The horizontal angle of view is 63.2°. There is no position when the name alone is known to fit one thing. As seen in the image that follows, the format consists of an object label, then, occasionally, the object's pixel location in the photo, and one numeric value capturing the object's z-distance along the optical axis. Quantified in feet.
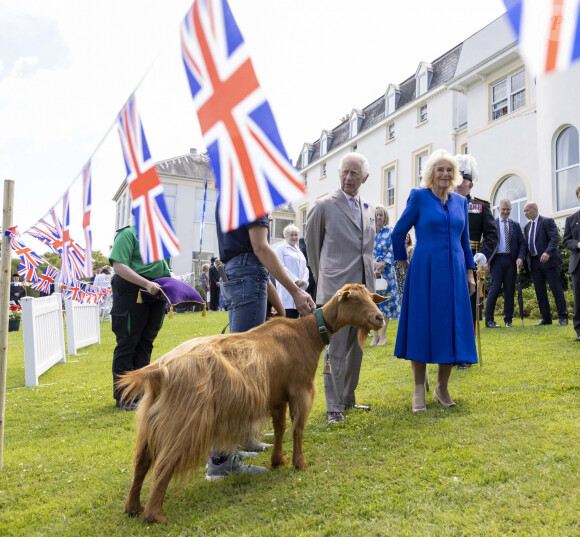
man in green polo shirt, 16.62
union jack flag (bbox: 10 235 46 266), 27.07
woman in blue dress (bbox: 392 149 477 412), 14.67
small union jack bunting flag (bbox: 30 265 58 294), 34.32
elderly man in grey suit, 15.07
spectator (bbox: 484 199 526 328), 31.42
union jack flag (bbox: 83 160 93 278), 14.60
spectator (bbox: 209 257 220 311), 69.31
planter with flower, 50.93
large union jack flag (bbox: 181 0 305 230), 8.28
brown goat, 8.32
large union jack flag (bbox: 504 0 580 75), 5.24
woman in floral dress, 27.12
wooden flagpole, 11.62
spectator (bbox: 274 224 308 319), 26.61
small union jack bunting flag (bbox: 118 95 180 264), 11.62
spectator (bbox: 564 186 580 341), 23.32
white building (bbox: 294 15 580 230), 47.14
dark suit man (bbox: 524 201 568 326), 29.66
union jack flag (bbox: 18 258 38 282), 32.19
